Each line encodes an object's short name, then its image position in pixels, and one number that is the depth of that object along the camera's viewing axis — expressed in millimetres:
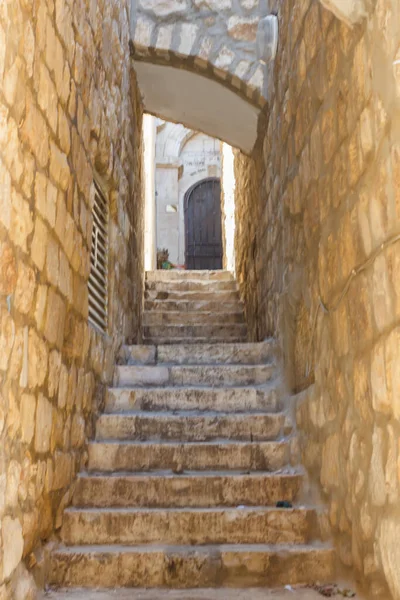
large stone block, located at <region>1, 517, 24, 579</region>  1718
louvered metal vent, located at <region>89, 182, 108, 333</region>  3259
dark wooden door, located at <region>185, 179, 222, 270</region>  13797
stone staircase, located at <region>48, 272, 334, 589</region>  2289
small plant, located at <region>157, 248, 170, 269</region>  11159
